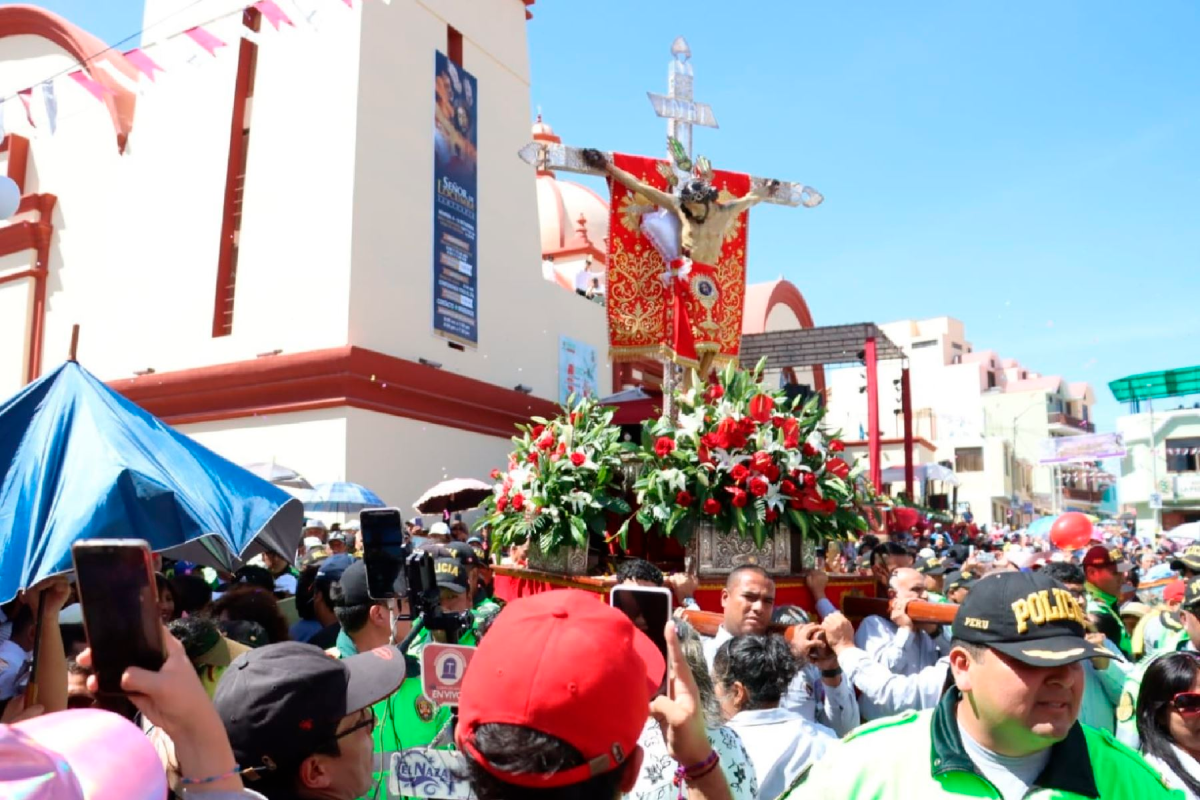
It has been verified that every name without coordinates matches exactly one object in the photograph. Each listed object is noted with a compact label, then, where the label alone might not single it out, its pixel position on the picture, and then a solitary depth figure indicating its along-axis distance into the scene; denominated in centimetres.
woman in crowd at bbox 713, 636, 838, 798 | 290
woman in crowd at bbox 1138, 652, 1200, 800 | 309
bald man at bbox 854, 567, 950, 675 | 476
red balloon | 928
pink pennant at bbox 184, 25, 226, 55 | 1209
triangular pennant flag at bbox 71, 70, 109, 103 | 1240
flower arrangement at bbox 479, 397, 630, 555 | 713
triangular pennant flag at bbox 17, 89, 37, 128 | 1265
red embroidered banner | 1079
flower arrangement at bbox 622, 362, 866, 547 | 632
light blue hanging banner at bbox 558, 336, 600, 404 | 1986
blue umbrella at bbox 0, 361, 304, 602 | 366
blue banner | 1667
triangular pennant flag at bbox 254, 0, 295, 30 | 1260
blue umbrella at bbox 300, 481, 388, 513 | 1206
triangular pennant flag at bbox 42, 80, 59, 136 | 1202
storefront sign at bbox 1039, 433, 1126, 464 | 4488
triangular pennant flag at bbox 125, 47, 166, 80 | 1140
